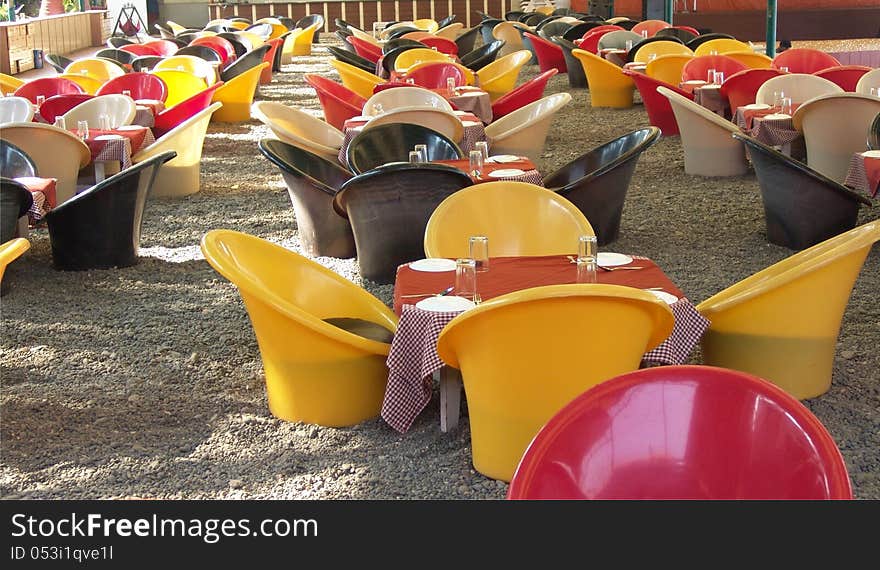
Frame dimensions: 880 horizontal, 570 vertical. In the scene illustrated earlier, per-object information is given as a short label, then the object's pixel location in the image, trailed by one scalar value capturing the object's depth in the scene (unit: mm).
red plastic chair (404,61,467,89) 10906
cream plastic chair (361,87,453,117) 8242
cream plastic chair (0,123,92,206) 6785
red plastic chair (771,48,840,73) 10711
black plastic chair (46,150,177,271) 6266
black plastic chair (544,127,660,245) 6184
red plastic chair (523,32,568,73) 16062
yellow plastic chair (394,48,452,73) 12349
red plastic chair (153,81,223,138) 9172
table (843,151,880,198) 5992
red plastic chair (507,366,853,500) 2104
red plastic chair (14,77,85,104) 9359
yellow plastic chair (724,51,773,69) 10758
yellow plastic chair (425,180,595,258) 4660
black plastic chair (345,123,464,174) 6613
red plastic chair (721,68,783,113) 9430
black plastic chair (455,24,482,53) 16641
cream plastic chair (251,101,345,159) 7129
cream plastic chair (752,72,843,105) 8664
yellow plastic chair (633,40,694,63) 12750
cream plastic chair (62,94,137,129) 8266
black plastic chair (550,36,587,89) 15070
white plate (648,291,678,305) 3760
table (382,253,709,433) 3748
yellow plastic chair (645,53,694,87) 11133
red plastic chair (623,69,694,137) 10453
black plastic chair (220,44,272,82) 13028
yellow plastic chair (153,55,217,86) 11742
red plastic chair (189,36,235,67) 14664
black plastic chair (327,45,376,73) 12992
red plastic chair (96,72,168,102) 9750
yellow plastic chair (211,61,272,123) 12312
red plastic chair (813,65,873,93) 9391
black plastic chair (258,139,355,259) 6250
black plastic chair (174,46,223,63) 13900
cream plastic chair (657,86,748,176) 8742
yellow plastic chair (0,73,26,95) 9953
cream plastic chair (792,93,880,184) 7402
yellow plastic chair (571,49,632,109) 12758
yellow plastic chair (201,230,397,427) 3928
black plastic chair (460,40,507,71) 13250
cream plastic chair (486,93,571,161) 7918
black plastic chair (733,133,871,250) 6277
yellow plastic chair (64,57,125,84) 11164
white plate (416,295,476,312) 3736
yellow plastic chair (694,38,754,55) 12078
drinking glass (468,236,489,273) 4027
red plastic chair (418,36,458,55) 15139
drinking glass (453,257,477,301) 3836
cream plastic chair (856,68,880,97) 8352
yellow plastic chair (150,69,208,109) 10500
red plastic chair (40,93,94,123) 8664
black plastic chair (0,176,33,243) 5477
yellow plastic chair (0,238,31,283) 3988
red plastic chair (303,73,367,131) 9414
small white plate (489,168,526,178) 6121
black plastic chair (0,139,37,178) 6324
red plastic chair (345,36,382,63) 15438
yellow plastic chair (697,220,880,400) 3930
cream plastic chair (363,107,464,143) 7145
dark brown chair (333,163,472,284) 5703
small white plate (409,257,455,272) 4230
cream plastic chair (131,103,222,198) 7789
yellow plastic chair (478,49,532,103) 11641
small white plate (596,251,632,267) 4207
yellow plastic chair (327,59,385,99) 10992
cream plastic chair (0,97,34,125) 8018
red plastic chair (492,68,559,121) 9852
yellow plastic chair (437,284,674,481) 3246
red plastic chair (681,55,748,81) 10609
